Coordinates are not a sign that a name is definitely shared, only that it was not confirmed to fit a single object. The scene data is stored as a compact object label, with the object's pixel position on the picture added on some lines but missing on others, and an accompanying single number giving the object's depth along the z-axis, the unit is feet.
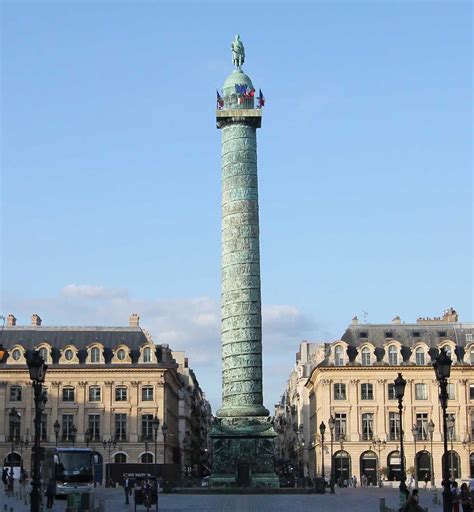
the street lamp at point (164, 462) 156.51
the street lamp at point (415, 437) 183.69
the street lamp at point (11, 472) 128.88
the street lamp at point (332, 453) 145.75
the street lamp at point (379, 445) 206.69
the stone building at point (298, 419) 257.75
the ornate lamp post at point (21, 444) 211.41
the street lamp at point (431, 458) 197.26
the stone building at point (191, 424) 263.29
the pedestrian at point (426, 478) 180.02
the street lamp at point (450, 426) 196.18
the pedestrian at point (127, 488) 118.54
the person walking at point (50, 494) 104.83
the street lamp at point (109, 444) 209.87
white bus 121.19
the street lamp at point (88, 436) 209.77
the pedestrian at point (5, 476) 152.94
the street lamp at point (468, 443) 206.59
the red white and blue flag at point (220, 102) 162.82
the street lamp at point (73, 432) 209.99
